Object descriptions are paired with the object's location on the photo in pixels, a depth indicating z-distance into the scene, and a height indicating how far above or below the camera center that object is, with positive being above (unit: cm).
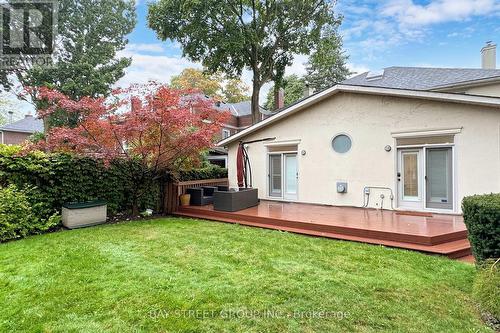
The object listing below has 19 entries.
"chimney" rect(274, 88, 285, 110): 2194 +588
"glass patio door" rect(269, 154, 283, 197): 1041 -30
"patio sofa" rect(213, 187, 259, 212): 838 -102
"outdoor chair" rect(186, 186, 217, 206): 962 -104
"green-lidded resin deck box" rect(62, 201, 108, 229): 713 -125
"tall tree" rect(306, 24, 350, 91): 1798 +826
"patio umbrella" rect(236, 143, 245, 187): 948 -2
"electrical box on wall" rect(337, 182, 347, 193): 884 -63
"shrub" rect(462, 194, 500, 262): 337 -74
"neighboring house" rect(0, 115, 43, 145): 2427 +347
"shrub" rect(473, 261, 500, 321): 279 -132
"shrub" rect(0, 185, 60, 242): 601 -111
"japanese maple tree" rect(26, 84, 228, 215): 727 +114
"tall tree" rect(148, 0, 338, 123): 1570 +871
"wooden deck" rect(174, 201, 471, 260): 519 -132
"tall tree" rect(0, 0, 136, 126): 1767 +857
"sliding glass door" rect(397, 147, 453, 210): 730 -28
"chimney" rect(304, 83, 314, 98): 1907 +565
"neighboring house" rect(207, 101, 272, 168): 2905 +599
